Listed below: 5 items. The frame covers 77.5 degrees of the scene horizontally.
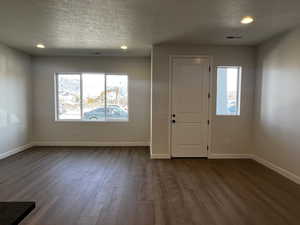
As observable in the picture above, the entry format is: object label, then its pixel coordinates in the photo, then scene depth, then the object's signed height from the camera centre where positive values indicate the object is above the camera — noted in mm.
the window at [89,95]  5824 +183
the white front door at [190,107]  4574 -122
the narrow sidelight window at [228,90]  4680 +304
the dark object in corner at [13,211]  924 -588
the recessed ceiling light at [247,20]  3024 +1378
